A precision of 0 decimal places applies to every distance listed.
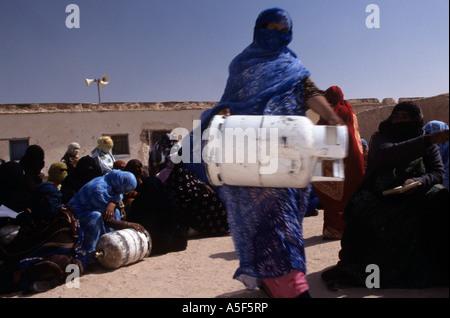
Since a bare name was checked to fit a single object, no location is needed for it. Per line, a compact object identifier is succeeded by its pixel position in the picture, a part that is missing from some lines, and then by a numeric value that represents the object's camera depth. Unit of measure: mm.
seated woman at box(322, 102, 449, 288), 2490
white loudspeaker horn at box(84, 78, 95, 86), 15000
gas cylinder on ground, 3516
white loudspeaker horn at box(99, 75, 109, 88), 15457
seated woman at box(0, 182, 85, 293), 3035
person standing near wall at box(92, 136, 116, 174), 8004
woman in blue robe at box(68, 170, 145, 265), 3824
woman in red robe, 4020
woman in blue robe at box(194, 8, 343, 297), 2211
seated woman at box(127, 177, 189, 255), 4285
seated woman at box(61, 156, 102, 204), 4910
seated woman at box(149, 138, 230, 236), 5094
